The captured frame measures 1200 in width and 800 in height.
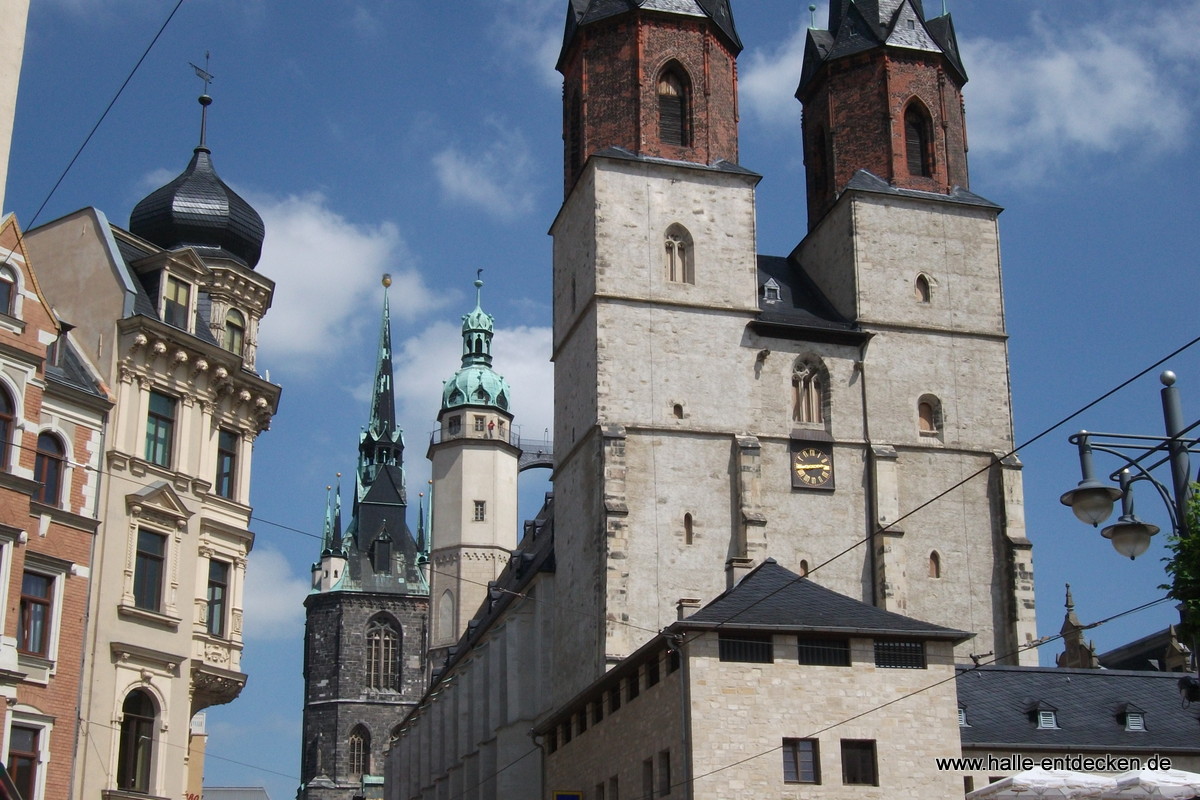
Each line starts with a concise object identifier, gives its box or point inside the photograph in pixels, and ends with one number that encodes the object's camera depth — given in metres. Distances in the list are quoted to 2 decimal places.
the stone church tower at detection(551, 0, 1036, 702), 43.06
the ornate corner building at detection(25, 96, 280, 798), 25.33
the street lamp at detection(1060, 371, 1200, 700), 13.24
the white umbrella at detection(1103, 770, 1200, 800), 23.84
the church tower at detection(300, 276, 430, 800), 89.44
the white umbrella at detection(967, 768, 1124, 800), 24.55
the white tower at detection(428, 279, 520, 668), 76.94
